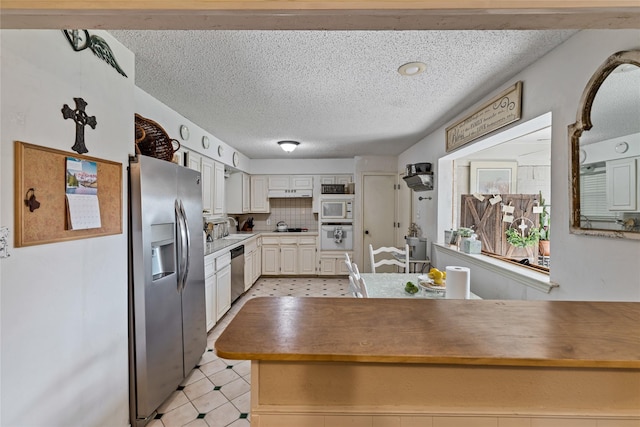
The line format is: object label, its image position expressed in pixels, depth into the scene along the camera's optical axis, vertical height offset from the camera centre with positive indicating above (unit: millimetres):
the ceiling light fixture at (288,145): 3730 +944
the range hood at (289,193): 5168 +333
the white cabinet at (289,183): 5172 +533
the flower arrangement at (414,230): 3753 -315
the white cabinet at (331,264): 4953 -1043
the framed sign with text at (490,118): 1813 +751
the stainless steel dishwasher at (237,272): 3457 -865
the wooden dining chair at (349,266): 2104 -479
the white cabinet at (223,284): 2987 -899
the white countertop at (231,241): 3009 -448
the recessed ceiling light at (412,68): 1757 +983
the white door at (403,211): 4262 -41
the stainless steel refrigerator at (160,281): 1592 -482
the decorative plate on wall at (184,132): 2727 +837
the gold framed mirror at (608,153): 1117 +264
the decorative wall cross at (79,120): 1246 +451
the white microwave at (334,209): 4914 +9
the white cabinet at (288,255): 4934 -866
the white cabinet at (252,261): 4078 -873
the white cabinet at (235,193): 4762 +316
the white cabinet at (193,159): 2877 +588
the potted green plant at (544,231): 2555 -227
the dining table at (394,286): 1916 -643
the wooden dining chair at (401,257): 3014 -583
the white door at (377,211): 4914 -34
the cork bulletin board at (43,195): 1007 +67
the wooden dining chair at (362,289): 1657 -528
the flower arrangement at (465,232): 2627 -237
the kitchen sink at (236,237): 4033 -430
